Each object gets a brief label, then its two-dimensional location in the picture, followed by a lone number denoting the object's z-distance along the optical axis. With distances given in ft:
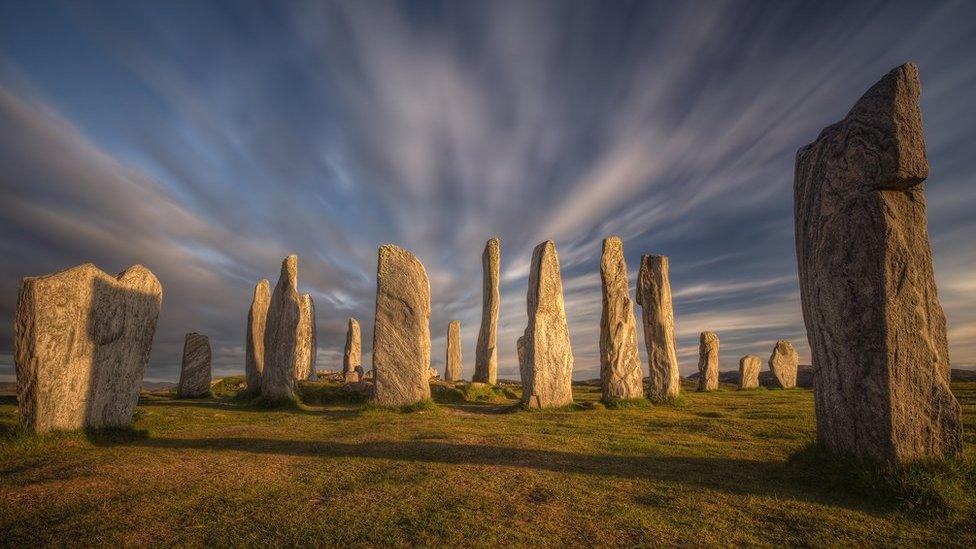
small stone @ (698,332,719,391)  73.31
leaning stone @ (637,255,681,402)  48.88
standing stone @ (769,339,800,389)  79.71
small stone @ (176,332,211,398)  59.77
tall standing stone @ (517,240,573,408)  41.81
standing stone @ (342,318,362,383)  100.22
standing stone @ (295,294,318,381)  84.13
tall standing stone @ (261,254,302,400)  47.14
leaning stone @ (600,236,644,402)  46.19
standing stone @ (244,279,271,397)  55.31
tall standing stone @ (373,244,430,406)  41.47
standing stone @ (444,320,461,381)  87.66
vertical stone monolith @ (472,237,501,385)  72.13
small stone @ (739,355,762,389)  76.95
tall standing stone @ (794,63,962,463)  15.60
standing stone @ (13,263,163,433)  25.29
